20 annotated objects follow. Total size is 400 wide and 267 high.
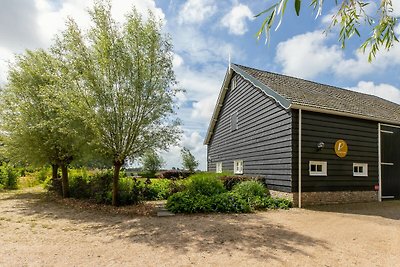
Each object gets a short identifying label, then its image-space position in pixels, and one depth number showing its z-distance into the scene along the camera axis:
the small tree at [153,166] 30.74
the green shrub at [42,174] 21.22
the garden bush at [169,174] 29.12
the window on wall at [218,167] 20.19
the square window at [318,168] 11.58
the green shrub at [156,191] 12.79
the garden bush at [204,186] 11.08
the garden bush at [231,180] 13.49
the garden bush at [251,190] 11.27
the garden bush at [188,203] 9.34
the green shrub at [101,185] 11.38
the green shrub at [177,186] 12.85
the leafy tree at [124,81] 9.57
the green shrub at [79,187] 12.84
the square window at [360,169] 12.84
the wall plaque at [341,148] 12.19
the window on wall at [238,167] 16.24
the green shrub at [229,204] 9.66
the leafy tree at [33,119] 12.16
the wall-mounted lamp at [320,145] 11.49
